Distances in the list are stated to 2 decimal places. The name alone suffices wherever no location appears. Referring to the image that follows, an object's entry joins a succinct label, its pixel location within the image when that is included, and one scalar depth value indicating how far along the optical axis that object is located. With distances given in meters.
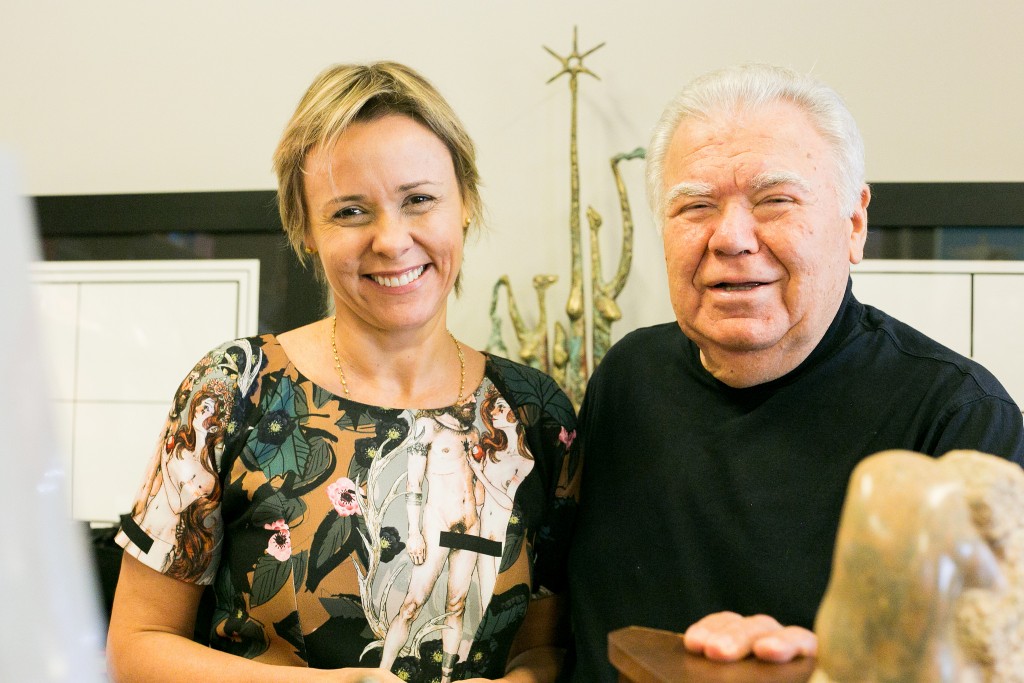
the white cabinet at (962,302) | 2.22
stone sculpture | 0.60
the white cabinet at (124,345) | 2.53
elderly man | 1.27
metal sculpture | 2.24
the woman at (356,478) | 1.35
